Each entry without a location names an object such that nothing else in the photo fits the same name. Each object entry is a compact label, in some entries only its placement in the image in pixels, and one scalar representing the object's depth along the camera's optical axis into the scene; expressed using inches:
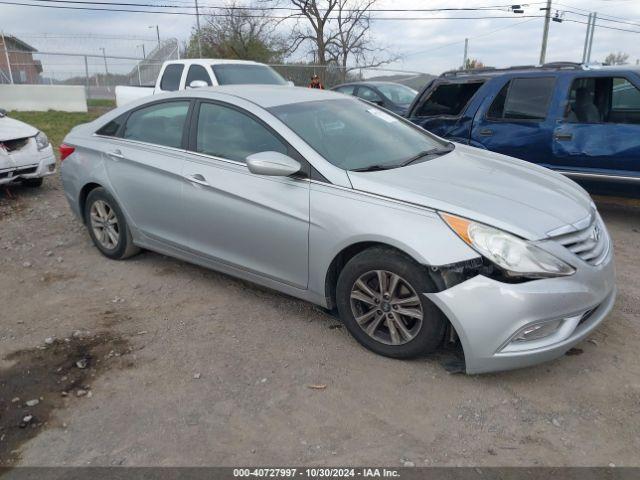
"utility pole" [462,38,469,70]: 1428.9
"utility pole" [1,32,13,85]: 764.6
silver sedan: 115.3
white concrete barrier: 728.3
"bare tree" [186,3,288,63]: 1277.1
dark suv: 223.6
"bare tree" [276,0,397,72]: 1384.1
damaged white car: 272.0
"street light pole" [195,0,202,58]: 1204.5
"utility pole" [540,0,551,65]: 1210.8
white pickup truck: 370.9
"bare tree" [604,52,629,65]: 1720.0
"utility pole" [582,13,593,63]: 1270.1
